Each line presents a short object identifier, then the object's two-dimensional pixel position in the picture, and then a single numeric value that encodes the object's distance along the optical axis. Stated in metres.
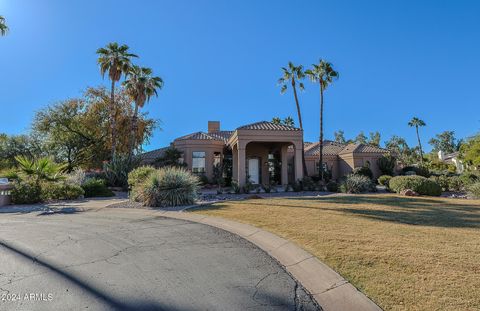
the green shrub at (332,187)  20.40
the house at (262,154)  21.81
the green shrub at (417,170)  31.76
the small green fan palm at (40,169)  15.48
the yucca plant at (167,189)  12.64
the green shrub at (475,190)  15.71
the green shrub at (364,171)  29.51
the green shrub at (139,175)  15.41
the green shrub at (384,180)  23.32
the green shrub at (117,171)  22.52
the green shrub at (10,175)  17.64
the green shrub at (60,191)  16.08
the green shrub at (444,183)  20.51
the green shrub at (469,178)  19.69
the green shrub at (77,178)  18.33
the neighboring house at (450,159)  49.33
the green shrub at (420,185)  17.31
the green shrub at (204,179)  24.15
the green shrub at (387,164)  31.26
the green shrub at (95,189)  18.19
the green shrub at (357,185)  18.92
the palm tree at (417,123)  53.25
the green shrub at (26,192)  14.94
